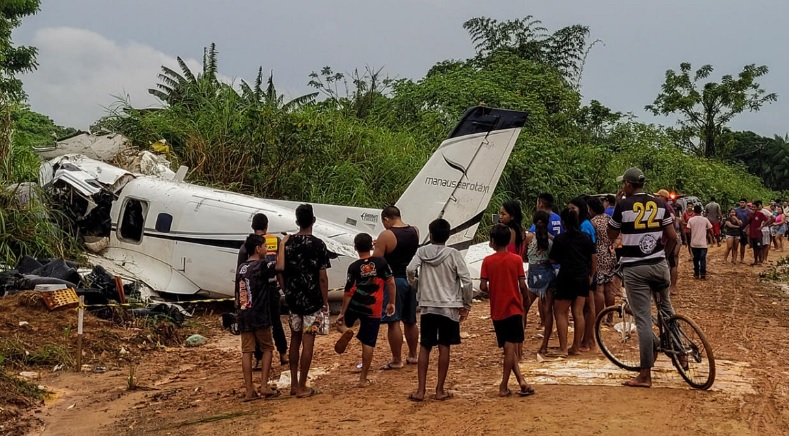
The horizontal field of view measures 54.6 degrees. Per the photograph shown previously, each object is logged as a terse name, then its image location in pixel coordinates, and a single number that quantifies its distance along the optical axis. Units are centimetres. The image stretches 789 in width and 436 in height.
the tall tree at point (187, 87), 2025
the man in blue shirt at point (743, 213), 2112
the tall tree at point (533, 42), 3562
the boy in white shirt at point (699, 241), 1736
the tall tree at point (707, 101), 4747
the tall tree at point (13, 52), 2520
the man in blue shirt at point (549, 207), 923
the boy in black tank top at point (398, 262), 793
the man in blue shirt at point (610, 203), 1211
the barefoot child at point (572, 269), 834
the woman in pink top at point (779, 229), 2695
